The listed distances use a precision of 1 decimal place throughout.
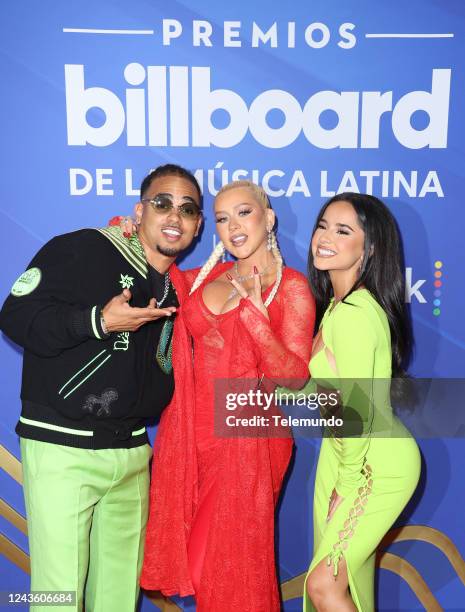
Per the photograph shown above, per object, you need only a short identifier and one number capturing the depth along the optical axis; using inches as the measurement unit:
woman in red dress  79.7
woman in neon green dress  72.9
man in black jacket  75.3
